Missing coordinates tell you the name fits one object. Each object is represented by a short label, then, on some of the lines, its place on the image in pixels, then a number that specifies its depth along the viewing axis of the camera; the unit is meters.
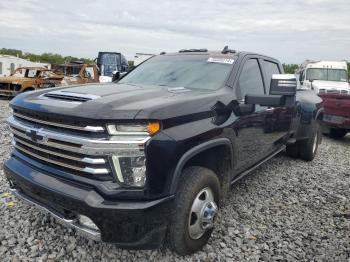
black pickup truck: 2.30
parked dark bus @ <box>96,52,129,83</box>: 22.60
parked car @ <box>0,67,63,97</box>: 13.80
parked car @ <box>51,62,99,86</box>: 14.76
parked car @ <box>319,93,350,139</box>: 8.11
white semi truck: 12.30
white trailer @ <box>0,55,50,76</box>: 24.81
